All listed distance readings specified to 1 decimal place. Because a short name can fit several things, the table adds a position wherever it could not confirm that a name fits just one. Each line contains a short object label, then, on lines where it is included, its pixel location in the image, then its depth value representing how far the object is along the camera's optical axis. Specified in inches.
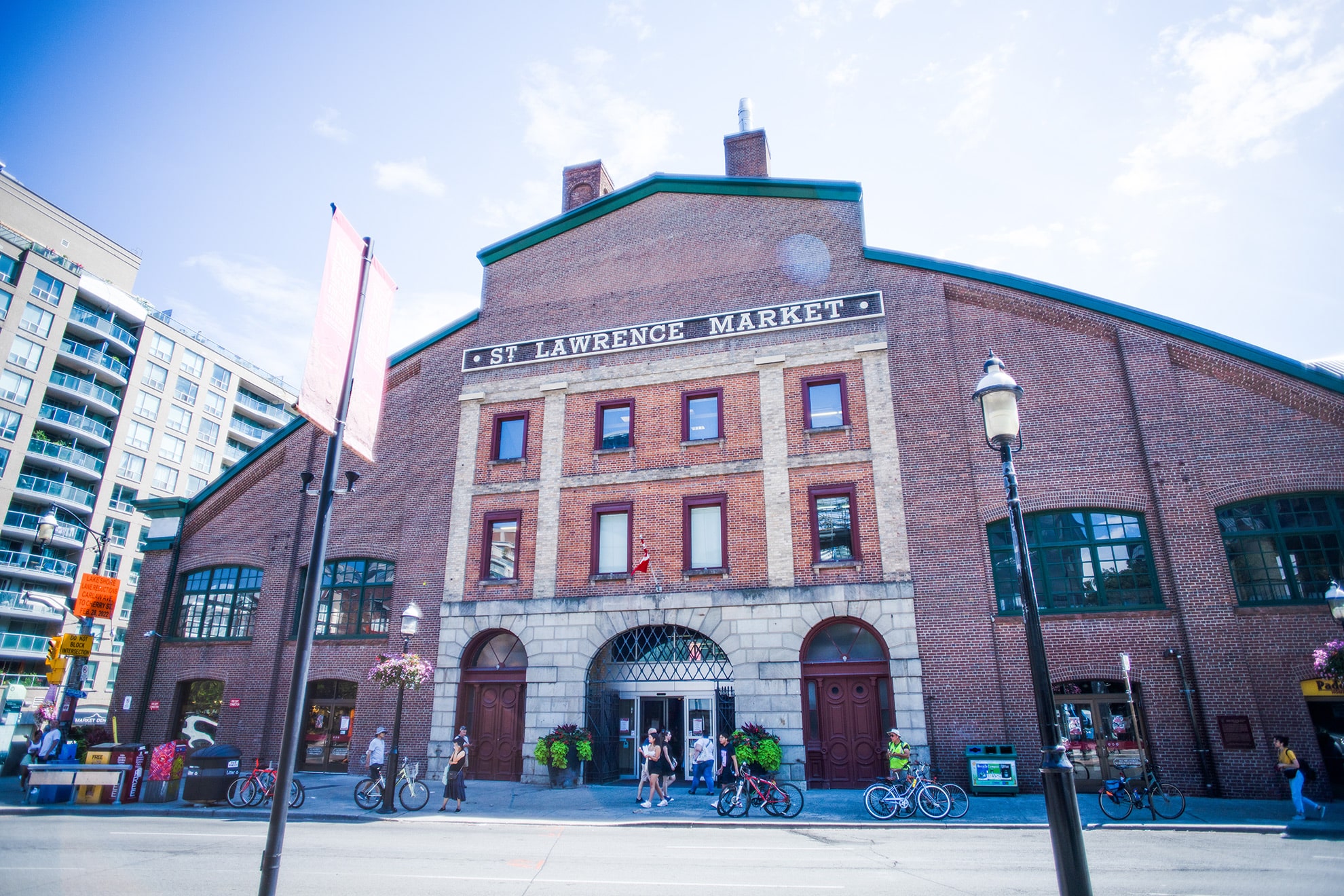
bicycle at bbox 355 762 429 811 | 678.5
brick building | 729.0
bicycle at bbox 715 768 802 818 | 611.2
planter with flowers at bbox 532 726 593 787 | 793.6
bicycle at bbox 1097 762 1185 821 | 585.6
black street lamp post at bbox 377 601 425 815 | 651.5
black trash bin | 704.4
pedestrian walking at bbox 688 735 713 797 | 727.7
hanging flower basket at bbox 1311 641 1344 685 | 588.7
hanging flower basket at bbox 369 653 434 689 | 735.1
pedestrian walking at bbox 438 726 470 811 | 661.3
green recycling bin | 688.4
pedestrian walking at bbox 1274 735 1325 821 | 565.0
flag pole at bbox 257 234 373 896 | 202.2
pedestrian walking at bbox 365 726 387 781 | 748.6
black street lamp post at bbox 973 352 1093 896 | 232.7
